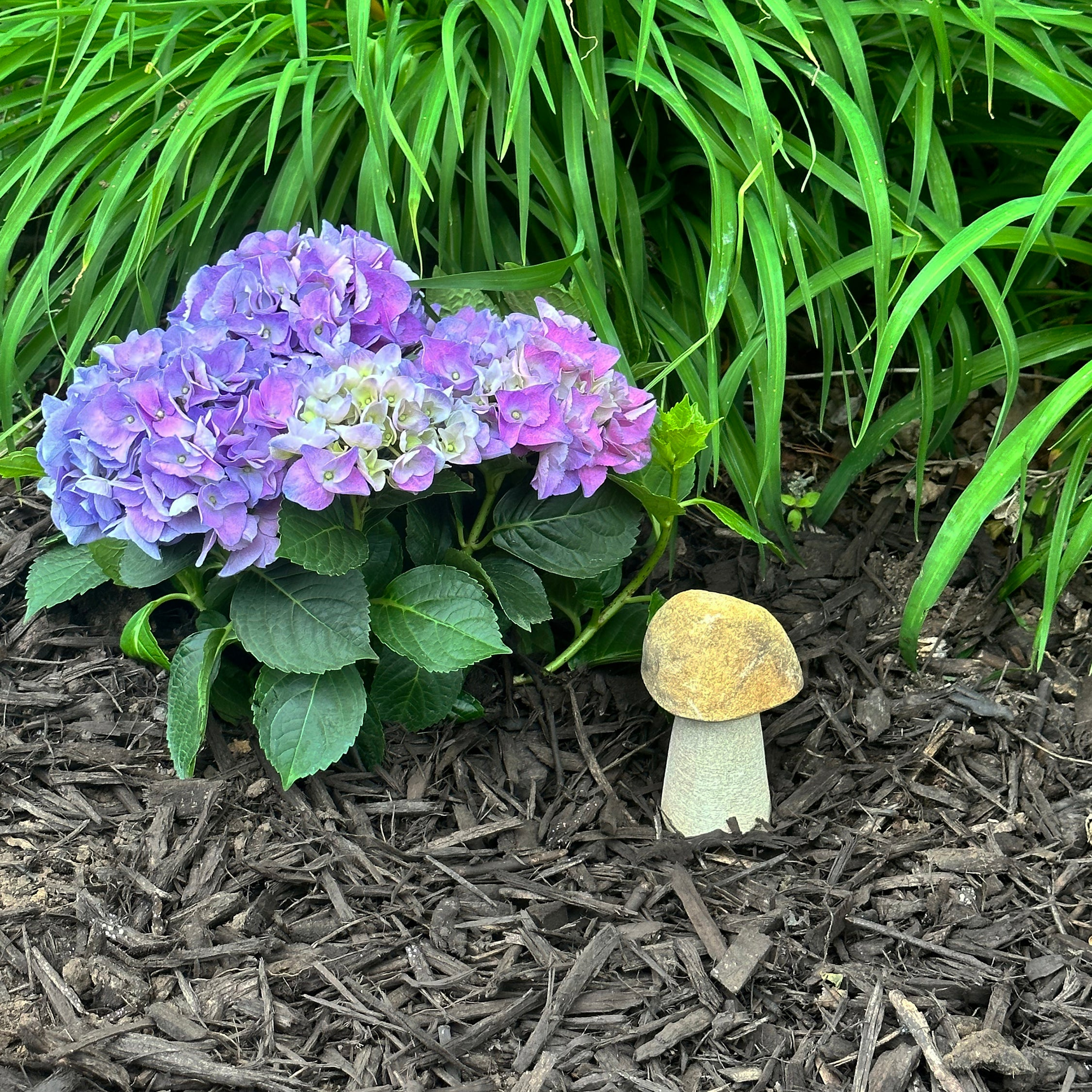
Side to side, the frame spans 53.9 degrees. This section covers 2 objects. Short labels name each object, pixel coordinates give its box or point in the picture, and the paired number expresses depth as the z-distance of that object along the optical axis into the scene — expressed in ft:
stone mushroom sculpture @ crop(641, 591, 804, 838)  4.81
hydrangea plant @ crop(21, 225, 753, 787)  4.53
